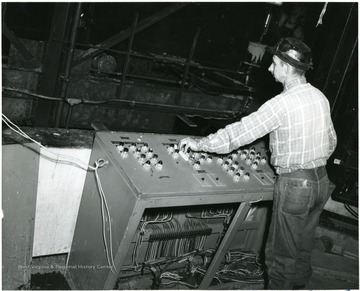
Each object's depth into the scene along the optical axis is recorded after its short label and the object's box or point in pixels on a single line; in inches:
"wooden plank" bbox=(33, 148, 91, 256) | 104.0
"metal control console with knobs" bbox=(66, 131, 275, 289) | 87.9
